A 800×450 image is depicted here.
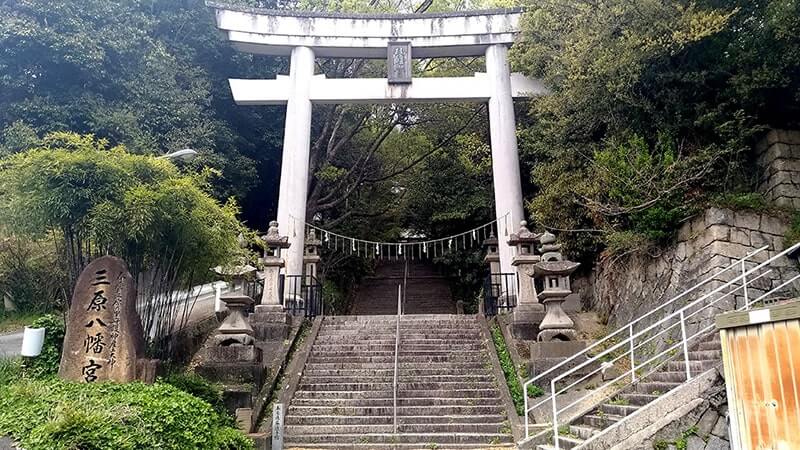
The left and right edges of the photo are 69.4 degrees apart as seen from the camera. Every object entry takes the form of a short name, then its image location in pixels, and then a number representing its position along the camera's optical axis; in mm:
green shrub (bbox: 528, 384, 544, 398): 8680
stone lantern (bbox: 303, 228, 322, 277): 13633
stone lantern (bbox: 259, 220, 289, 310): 11367
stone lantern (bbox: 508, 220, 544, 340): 10500
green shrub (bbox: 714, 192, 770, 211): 8820
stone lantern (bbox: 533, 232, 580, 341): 9688
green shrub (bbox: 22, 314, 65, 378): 7504
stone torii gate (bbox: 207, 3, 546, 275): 13625
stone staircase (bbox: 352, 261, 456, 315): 19625
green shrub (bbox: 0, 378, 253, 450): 4793
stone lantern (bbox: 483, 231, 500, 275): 13477
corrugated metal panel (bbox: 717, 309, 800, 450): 4434
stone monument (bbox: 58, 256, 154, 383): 6590
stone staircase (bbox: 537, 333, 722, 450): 6410
